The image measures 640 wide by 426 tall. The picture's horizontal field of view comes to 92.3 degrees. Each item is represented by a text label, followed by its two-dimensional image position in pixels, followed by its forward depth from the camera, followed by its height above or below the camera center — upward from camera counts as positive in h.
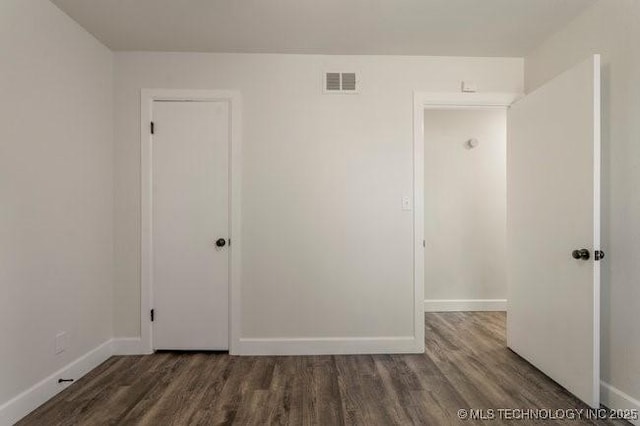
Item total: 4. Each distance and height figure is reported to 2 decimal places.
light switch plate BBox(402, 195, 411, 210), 2.61 +0.08
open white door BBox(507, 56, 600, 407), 1.81 -0.11
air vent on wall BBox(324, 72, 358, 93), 2.59 +1.07
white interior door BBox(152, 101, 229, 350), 2.57 -0.08
